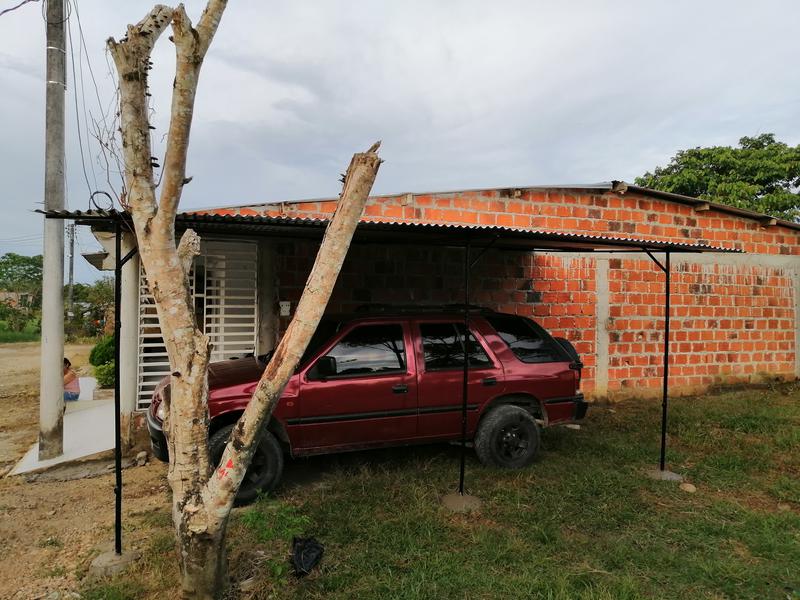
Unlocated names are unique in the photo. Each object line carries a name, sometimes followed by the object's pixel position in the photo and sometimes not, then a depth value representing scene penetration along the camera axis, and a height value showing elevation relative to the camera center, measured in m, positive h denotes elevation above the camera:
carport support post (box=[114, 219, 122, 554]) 3.76 -1.02
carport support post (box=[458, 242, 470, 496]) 4.68 -1.07
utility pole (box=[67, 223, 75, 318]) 18.73 +1.19
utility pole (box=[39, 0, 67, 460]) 6.01 +0.46
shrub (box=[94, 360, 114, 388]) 9.99 -1.48
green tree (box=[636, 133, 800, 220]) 17.17 +4.70
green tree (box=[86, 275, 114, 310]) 22.47 +0.26
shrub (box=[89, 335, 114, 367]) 11.23 -1.20
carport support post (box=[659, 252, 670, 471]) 5.41 -1.23
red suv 4.68 -0.85
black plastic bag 3.38 -1.70
